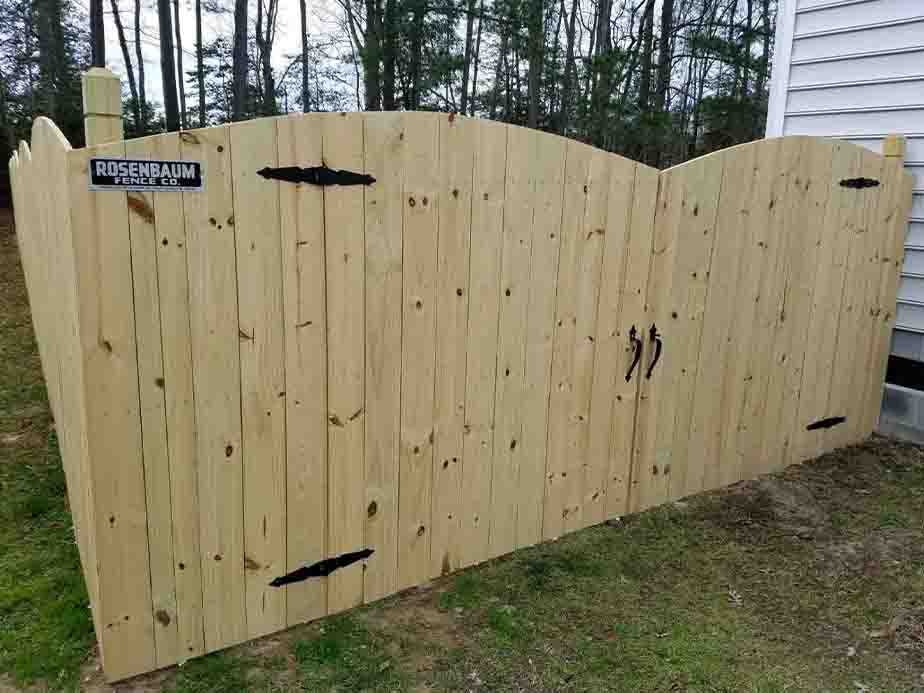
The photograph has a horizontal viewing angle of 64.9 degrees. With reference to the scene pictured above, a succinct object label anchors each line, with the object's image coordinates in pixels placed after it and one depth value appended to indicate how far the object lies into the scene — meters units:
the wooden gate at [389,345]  2.18
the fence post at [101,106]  2.04
